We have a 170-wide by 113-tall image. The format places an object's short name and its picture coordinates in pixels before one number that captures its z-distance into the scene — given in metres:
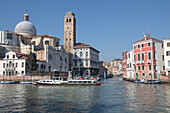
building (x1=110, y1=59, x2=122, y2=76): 152.50
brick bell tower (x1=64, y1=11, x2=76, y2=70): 82.44
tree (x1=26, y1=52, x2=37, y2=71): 55.03
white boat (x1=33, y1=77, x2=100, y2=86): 43.12
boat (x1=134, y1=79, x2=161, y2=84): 42.67
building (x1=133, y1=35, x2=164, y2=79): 45.22
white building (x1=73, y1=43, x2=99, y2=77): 78.94
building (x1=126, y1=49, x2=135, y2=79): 53.09
